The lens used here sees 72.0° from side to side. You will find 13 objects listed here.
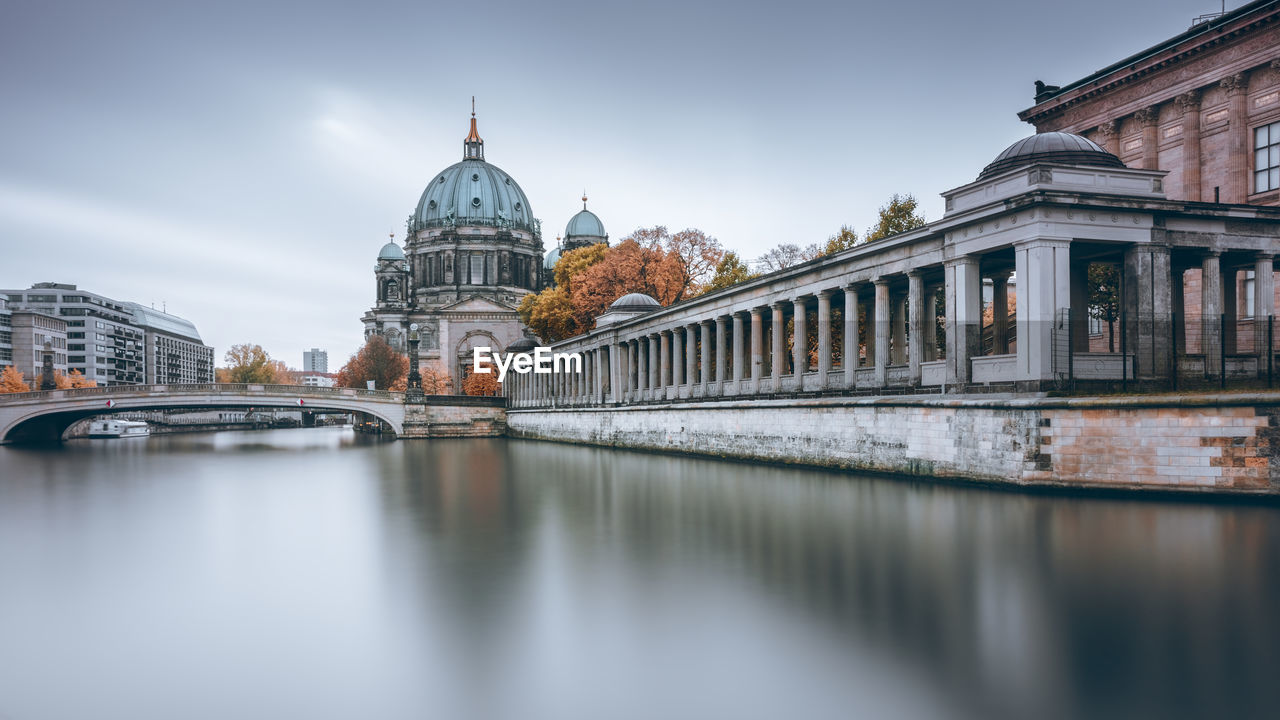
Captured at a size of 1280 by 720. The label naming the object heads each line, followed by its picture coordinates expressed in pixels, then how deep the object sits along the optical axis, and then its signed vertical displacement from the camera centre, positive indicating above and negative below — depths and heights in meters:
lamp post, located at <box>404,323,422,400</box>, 75.56 +0.12
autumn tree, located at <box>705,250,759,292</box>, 56.12 +6.86
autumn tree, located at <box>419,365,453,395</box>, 113.31 -0.36
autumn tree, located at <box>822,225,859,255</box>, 47.75 +7.36
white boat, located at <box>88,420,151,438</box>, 89.81 -4.84
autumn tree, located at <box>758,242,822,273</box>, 55.22 +7.59
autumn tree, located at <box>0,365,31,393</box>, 96.81 +0.17
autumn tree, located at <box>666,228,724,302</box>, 61.78 +8.65
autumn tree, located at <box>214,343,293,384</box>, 158.88 +2.75
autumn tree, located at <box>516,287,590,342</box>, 71.14 +5.11
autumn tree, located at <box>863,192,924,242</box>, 42.16 +7.59
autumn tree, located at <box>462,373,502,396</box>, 100.50 -0.63
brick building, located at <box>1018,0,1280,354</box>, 29.83 +9.64
